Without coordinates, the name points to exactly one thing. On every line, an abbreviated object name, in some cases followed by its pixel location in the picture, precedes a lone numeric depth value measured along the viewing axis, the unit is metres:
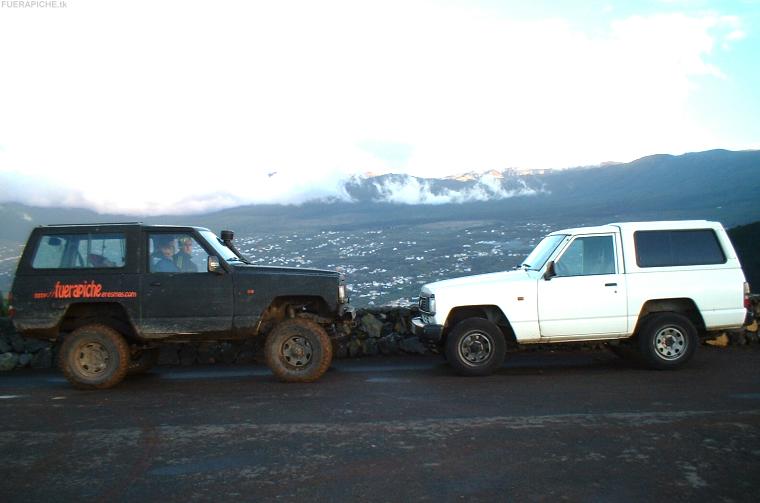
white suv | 8.11
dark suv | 7.82
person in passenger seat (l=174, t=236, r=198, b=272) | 8.05
